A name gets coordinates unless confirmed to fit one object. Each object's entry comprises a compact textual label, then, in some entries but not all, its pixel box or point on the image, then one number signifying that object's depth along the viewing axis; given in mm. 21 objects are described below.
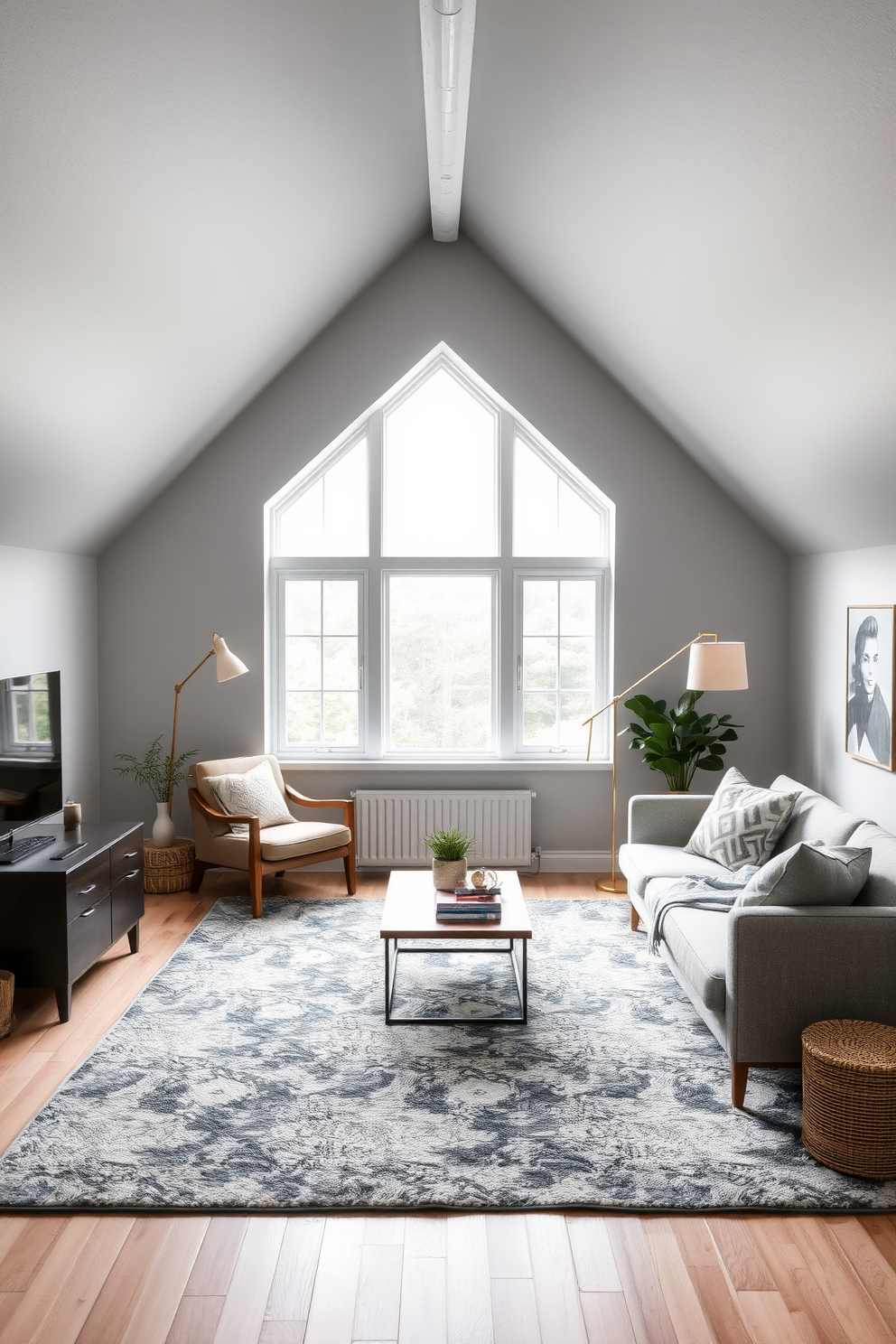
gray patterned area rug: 2787
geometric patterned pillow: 4527
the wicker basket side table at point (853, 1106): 2828
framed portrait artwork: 4543
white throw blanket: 4027
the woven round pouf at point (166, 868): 5879
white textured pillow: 5695
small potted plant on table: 4418
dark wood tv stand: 3912
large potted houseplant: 5770
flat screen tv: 4242
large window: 6414
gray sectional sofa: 3219
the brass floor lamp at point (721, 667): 5070
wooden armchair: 5414
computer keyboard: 4102
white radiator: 6242
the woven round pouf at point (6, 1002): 3738
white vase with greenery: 6000
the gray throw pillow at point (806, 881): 3336
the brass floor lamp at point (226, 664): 5660
